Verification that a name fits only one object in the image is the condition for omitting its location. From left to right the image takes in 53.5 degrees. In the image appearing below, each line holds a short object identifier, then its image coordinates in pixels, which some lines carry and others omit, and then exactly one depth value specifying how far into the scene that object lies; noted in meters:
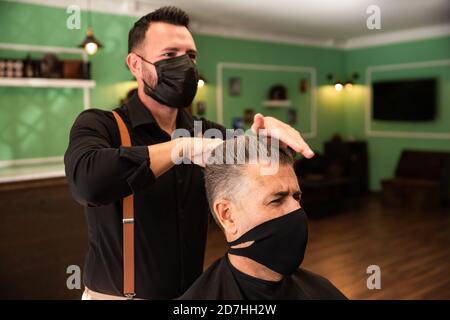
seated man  1.15
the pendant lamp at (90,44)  4.02
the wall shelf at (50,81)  4.04
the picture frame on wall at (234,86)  6.59
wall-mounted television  7.00
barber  1.34
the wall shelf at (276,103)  6.92
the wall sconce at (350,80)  7.84
